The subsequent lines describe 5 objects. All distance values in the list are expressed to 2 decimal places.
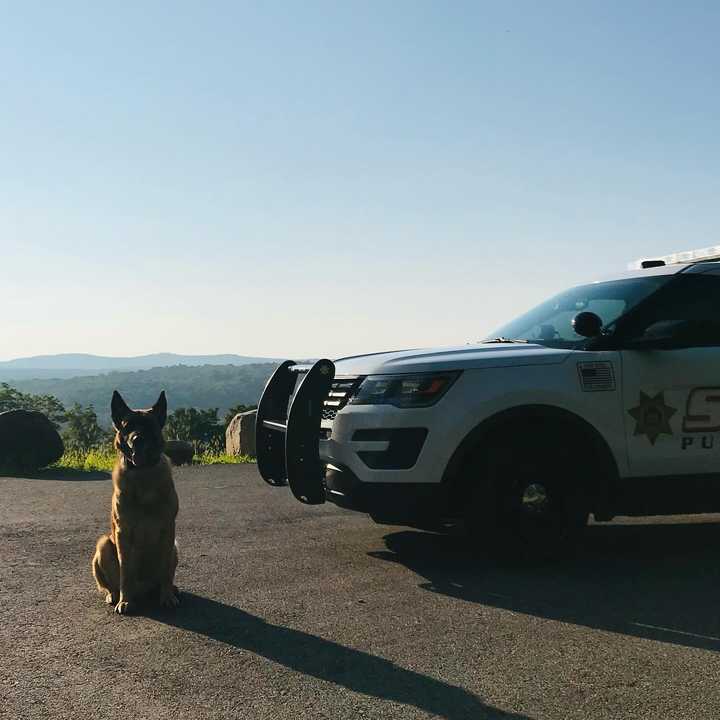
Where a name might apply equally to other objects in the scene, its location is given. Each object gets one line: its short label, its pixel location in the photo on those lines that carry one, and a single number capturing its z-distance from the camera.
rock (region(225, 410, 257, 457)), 14.30
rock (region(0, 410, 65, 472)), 12.14
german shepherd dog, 4.88
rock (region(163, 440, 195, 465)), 13.49
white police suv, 5.71
